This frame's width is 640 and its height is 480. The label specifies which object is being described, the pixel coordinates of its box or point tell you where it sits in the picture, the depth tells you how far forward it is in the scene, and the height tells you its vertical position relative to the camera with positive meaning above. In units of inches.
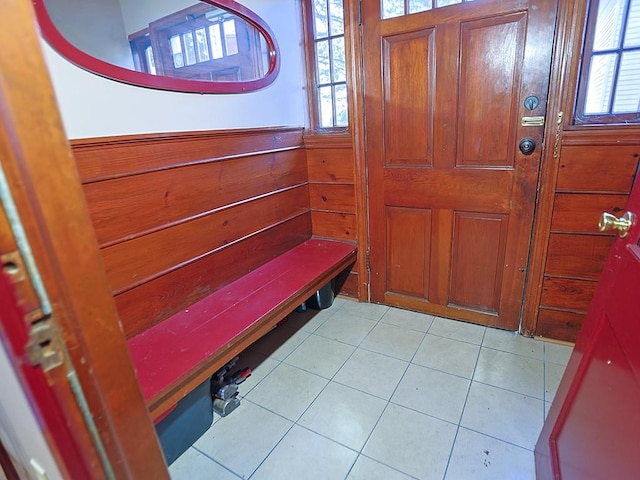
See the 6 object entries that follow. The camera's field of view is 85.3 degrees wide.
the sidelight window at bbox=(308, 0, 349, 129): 81.3 +15.2
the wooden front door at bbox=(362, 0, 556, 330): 65.3 -5.5
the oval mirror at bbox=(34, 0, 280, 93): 45.2 +15.2
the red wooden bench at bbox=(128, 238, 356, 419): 48.1 -30.3
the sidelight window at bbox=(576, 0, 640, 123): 56.2 +7.1
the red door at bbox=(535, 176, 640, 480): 28.1 -24.7
